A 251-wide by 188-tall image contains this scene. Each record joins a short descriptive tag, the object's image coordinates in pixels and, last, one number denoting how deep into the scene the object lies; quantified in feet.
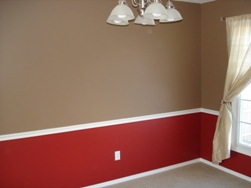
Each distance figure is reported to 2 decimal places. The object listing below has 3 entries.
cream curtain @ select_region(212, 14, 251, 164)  10.01
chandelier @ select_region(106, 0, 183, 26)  5.19
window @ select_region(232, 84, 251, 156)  10.66
